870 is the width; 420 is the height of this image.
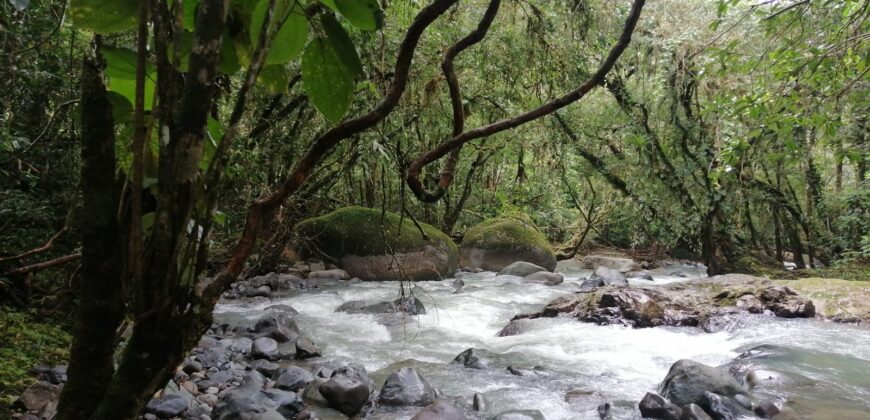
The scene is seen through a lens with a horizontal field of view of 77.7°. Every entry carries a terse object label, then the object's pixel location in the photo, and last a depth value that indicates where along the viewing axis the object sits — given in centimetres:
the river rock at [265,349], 468
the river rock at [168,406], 298
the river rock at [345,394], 359
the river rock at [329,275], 898
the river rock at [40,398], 251
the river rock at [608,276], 958
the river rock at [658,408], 352
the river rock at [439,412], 335
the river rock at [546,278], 956
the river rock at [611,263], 1180
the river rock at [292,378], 398
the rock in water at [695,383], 371
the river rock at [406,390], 375
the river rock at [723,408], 350
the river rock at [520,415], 343
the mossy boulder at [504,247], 1116
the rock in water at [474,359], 470
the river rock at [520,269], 1024
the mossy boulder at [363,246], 909
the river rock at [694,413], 343
